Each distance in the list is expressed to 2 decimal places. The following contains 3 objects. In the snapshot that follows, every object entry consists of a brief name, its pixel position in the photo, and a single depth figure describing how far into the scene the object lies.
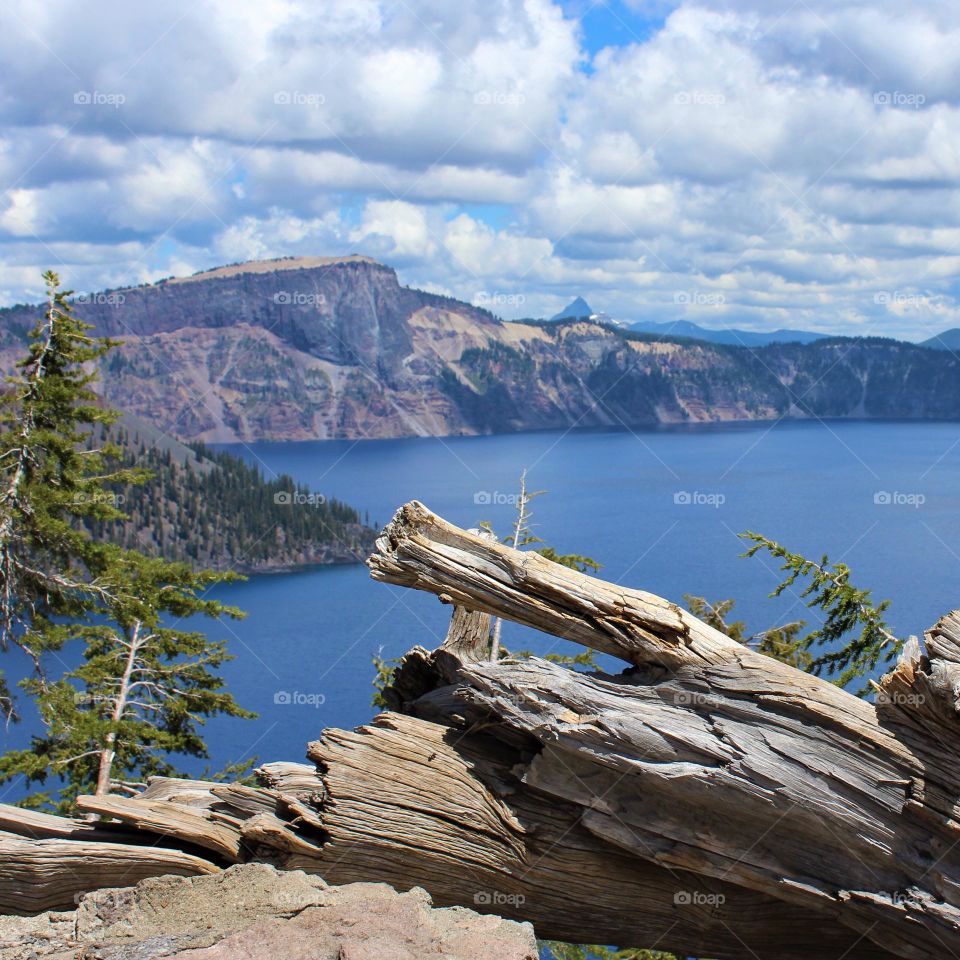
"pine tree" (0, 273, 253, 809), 18.55
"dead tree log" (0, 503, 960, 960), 7.02
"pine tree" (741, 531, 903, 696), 12.81
